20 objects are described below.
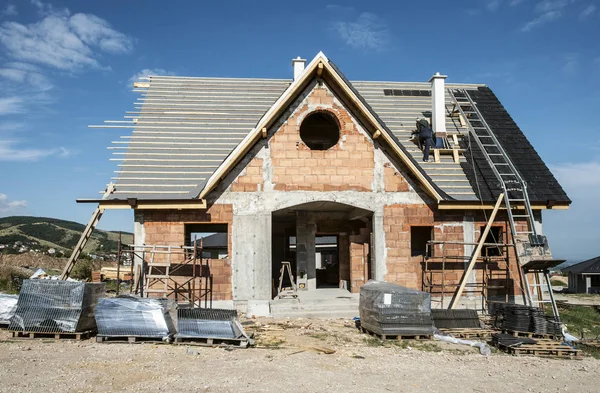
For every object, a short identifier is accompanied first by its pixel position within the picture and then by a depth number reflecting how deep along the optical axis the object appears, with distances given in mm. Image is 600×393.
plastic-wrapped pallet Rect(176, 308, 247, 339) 11414
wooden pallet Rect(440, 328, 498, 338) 12984
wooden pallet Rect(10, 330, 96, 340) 11602
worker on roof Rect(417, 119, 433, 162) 17875
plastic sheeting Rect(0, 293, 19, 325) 13016
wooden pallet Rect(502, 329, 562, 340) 12609
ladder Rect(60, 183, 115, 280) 14859
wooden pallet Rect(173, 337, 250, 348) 11273
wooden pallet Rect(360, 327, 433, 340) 12395
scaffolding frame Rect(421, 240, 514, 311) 16406
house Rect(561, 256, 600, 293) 37219
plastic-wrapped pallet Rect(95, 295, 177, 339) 11398
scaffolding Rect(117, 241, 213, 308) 15156
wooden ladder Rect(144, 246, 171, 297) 14508
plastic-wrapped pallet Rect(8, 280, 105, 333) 11633
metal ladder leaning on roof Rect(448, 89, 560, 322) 14945
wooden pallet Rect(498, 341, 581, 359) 11398
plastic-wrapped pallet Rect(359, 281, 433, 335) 12422
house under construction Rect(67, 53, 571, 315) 15594
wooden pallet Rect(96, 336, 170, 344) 11340
